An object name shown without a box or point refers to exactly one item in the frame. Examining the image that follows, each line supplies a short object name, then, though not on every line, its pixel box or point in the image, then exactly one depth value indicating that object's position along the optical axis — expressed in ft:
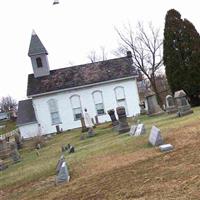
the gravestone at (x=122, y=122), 65.67
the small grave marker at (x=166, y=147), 37.65
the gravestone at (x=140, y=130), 52.38
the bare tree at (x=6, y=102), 425.28
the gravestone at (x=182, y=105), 63.62
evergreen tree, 86.63
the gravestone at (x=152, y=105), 84.02
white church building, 143.43
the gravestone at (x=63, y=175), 37.14
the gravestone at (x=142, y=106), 128.14
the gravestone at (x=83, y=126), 99.77
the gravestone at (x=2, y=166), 62.89
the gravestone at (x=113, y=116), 84.82
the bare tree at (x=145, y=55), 174.40
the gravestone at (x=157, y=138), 41.16
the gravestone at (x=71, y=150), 57.06
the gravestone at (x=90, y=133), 79.07
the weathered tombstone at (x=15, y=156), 69.45
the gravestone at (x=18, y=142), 99.40
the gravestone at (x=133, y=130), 56.73
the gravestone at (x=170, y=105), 76.69
